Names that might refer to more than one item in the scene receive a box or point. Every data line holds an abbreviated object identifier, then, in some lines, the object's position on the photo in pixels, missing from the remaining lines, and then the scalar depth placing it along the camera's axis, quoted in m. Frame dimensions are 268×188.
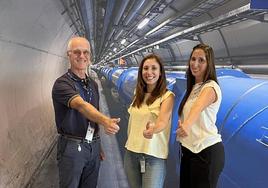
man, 1.30
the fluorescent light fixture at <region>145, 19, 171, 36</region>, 4.62
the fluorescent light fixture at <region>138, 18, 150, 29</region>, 4.01
